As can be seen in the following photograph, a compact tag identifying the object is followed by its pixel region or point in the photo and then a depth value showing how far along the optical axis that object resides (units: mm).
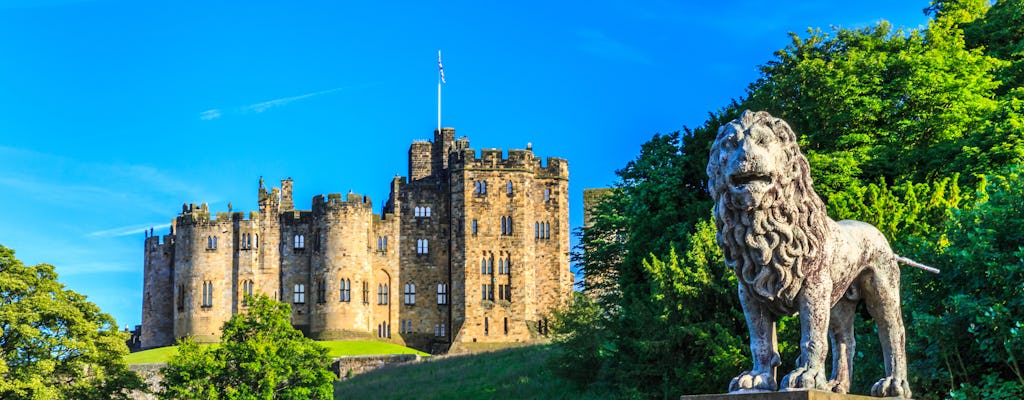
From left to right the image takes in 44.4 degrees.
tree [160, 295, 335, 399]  52531
